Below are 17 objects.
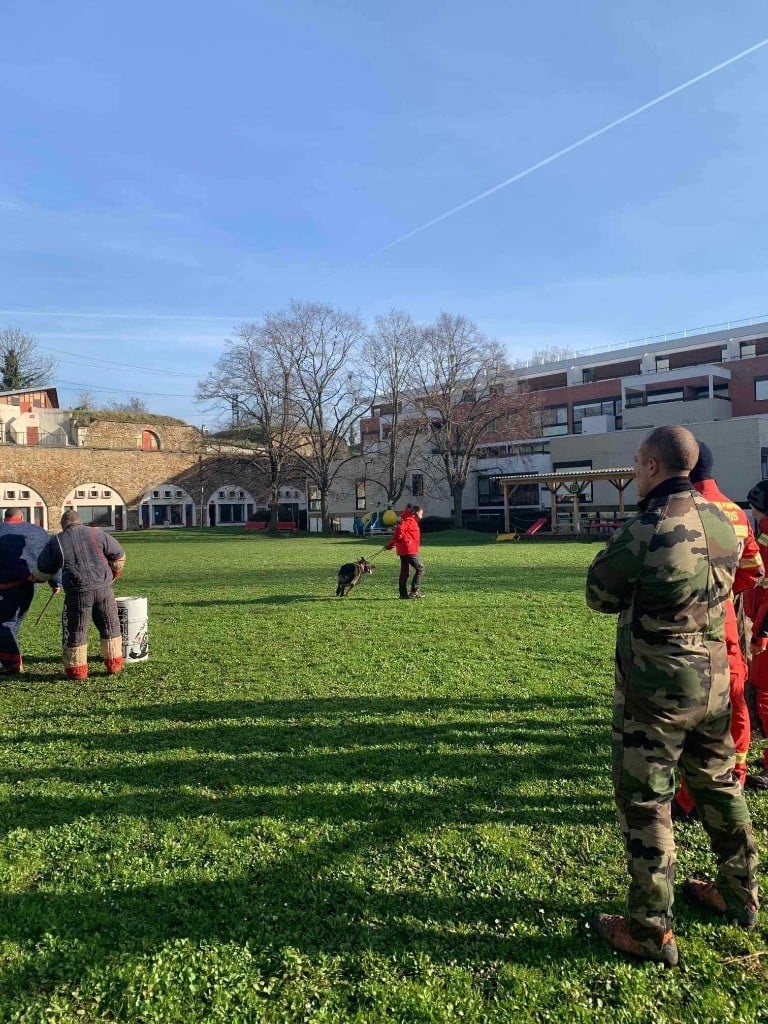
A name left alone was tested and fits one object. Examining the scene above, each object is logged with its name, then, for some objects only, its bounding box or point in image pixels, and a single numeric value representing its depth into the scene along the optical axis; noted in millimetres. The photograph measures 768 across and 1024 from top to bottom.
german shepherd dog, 12797
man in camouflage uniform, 2551
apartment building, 34406
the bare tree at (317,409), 46062
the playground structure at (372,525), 43009
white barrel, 7602
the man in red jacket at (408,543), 12125
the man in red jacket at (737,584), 3059
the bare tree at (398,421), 46219
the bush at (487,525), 41062
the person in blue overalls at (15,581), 7113
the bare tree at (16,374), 60219
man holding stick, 6852
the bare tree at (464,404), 44281
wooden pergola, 29516
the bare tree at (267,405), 44500
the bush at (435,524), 42919
